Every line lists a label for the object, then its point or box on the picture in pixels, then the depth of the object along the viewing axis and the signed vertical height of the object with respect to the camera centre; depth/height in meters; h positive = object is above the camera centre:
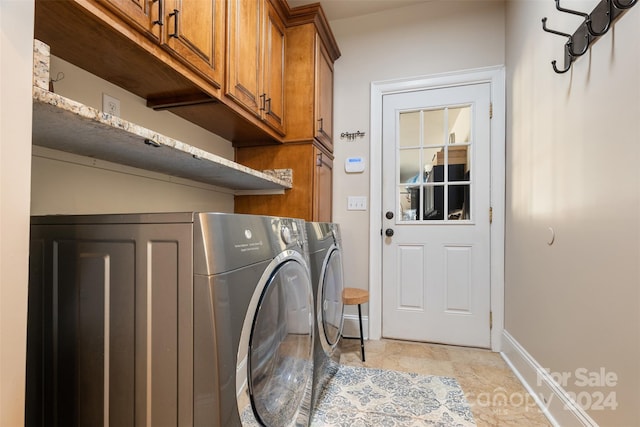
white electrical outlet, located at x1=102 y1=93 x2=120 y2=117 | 1.21 +0.45
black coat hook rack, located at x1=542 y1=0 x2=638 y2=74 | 1.02 +0.72
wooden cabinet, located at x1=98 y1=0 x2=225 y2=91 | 0.94 +0.68
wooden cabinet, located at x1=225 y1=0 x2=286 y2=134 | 1.44 +0.86
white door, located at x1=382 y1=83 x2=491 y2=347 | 2.26 +0.01
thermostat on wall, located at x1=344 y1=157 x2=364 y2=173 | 2.48 +0.43
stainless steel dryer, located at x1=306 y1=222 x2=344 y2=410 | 1.43 -0.44
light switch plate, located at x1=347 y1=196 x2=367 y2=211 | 2.47 +0.11
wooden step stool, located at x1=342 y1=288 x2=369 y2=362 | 2.00 -0.55
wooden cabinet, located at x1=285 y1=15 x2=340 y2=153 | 2.04 +0.92
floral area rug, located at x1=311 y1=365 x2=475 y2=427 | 1.42 -0.97
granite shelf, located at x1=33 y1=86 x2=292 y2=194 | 0.72 +0.23
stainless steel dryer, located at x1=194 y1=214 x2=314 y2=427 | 0.66 -0.28
